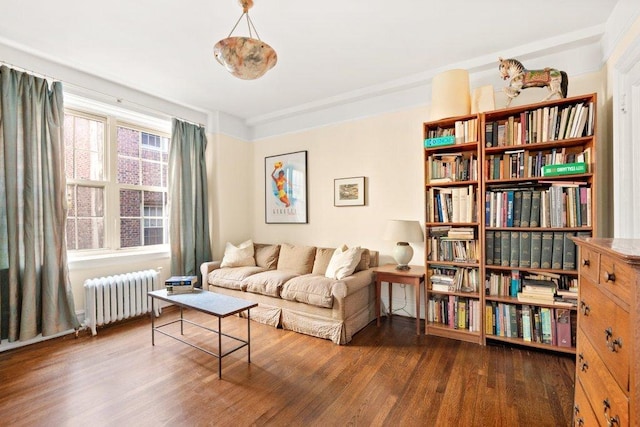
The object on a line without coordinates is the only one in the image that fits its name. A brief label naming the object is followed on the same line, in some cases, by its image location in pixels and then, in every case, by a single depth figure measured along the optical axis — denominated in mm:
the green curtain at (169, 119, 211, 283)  3975
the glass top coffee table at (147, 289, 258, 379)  2338
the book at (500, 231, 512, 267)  2641
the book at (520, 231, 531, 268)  2564
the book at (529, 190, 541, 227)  2537
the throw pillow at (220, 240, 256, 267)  3997
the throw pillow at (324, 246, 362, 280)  3113
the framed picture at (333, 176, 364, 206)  3819
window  3293
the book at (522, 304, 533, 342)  2574
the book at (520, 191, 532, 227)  2562
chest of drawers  882
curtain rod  2754
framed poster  4310
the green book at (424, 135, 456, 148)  2833
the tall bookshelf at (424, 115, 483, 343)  2791
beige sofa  2875
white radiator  3047
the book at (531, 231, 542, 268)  2516
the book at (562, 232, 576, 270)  2396
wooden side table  2924
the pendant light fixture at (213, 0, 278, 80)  1914
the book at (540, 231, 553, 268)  2479
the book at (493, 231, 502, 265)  2686
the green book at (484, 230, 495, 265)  2719
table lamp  3170
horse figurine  2475
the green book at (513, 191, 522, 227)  2605
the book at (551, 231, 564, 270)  2436
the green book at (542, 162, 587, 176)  2320
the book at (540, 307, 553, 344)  2504
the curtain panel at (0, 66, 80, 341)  2627
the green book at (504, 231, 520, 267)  2600
